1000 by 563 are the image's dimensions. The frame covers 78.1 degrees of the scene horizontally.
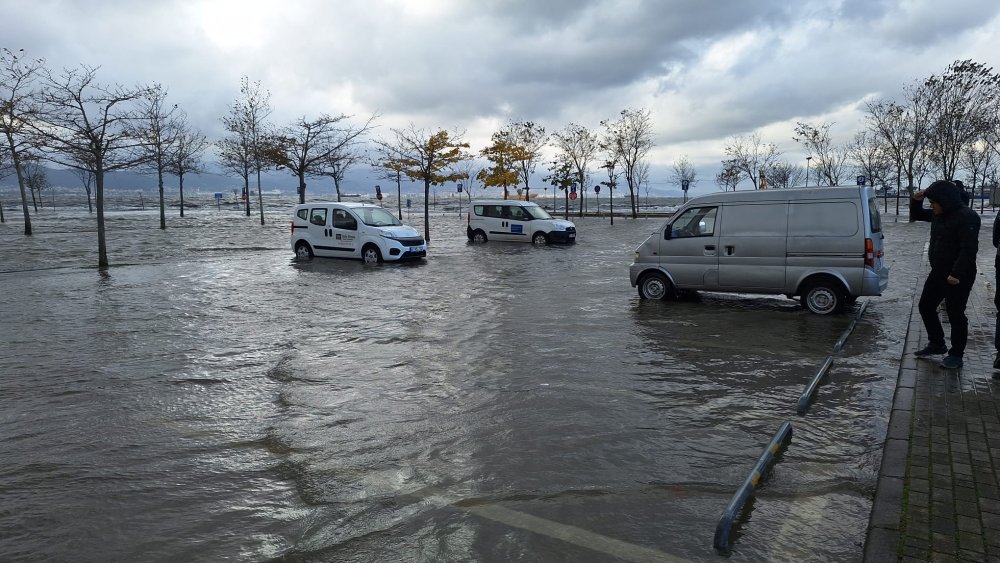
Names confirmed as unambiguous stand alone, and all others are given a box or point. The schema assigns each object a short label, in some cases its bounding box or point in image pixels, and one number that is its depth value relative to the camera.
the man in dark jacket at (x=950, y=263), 6.14
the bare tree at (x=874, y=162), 47.12
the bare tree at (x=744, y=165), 53.53
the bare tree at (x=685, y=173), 75.86
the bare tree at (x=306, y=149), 29.44
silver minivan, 9.27
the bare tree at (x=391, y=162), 27.78
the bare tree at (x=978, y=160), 41.31
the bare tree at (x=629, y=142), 47.56
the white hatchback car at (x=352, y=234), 17.58
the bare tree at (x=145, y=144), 15.98
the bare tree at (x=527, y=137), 49.62
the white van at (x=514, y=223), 24.48
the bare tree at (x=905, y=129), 35.78
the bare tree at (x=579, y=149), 49.31
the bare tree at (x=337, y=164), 31.30
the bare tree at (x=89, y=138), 15.23
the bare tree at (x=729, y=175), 55.38
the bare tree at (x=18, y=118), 15.85
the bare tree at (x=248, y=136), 39.50
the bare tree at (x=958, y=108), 32.09
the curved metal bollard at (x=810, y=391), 5.35
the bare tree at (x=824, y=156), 47.06
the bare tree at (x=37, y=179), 53.55
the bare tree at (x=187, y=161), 37.56
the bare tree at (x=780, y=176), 59.55
